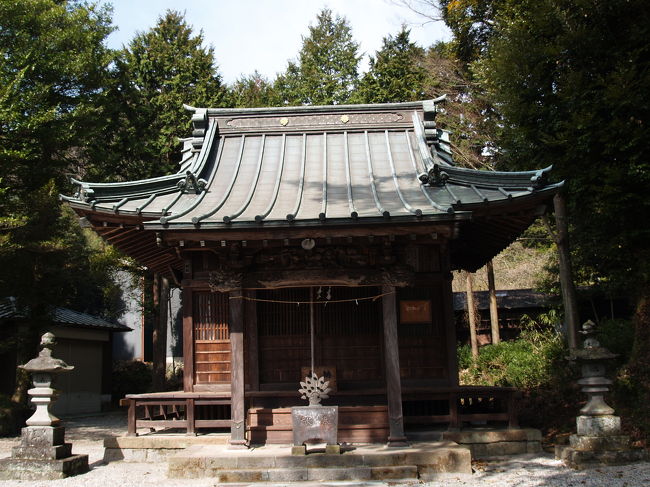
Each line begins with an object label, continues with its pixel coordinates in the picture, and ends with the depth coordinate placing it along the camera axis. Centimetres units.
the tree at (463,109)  2211
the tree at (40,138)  1488
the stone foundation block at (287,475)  847
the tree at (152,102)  2250
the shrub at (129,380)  2536
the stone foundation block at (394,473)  846
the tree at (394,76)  2778
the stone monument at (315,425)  887
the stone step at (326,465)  848
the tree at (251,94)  2666
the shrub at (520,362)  1666
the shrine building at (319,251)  923
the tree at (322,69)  3119
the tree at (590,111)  1136
